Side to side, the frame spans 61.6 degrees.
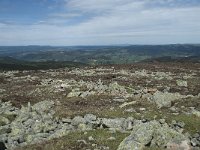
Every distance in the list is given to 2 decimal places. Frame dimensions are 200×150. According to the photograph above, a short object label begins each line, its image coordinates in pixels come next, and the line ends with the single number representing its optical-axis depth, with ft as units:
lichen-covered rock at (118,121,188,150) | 26.76
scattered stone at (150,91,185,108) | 50.20
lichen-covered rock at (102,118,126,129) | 36.98
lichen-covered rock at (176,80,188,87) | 77.95
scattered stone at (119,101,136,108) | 50.40
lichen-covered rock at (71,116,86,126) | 39.74
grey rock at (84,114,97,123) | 39.97
